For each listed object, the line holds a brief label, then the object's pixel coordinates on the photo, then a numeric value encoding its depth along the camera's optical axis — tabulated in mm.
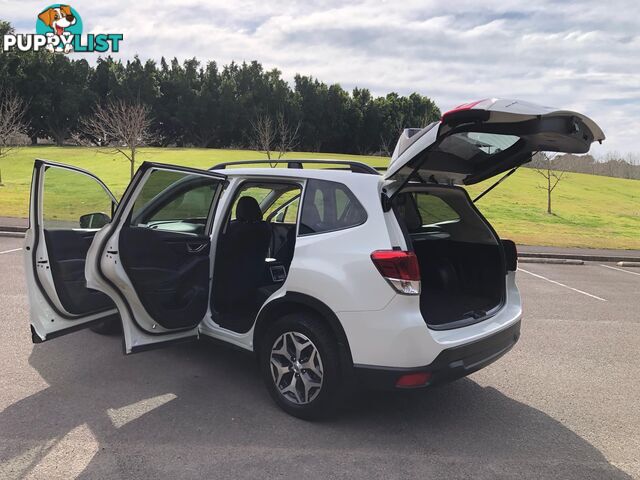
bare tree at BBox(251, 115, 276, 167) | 50231
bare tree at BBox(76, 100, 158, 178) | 30484
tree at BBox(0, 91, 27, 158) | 30812
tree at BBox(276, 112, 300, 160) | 67519
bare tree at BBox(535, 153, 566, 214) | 31914
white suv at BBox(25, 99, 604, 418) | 2908
